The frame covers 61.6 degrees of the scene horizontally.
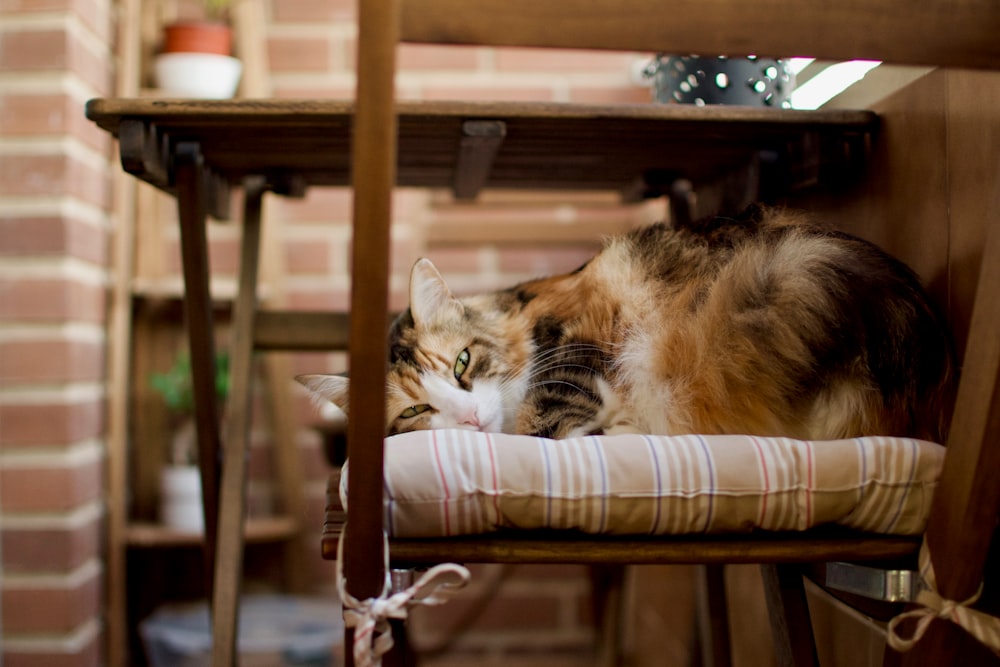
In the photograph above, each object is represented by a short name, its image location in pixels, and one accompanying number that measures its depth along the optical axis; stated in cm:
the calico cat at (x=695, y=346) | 82
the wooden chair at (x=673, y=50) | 59
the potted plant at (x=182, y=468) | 188
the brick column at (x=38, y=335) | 168
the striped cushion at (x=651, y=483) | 69
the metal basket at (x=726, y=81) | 131
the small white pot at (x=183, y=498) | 188
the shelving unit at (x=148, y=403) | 185
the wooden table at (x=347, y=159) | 103
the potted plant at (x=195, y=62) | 184
